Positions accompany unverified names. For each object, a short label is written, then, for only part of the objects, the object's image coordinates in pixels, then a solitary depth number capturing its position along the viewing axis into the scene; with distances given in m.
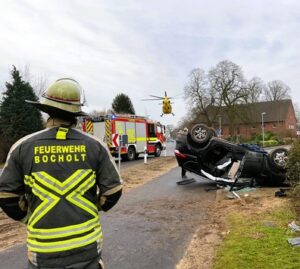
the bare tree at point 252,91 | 40.69
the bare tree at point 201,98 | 41.63
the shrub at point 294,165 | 5.44
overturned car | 7.21
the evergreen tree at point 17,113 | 21.53
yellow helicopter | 22.05
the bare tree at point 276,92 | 60.60
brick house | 58.04
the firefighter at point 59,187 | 1.56
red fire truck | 17.32
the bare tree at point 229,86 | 40.69
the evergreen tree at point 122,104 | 49.94
